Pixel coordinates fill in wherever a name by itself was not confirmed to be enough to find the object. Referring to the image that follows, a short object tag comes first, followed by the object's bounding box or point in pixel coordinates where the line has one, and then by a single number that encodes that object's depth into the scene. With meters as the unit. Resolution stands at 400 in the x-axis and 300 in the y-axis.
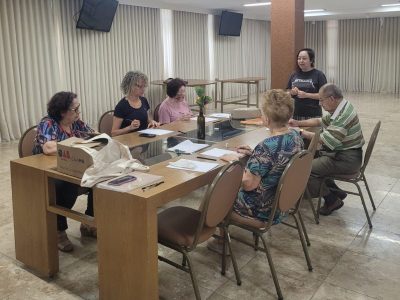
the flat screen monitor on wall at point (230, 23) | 10.21
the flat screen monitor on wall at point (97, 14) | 6.81
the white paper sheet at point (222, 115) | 4.11
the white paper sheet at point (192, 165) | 2.31
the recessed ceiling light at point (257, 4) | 8.98
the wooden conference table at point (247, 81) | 8.90
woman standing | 4.08
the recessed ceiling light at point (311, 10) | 10.46
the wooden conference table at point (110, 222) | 1.94
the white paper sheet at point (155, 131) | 3.40
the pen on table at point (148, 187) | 1.98
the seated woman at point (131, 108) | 3.66
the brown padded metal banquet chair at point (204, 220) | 2.03
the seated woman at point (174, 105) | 4.09
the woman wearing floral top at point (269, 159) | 2.25
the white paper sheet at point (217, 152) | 2.65
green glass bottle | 3.26
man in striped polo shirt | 3.16
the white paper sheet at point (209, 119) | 3.95
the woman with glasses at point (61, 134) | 2.66
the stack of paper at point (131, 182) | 1.99
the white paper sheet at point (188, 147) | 2.78
